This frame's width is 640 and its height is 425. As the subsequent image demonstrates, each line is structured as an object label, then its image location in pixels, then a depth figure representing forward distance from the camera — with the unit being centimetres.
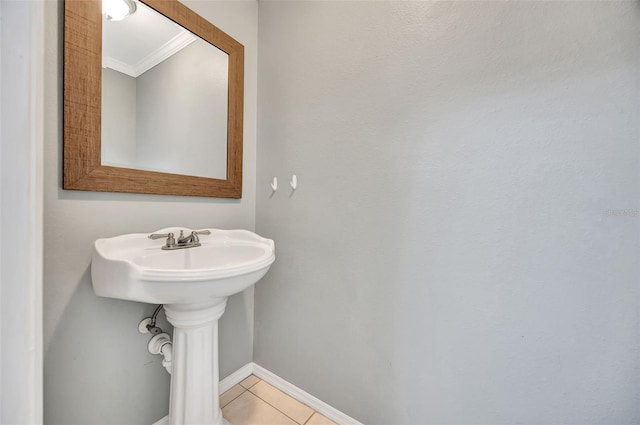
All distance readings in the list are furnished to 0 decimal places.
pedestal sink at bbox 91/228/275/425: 67
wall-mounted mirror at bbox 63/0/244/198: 76
